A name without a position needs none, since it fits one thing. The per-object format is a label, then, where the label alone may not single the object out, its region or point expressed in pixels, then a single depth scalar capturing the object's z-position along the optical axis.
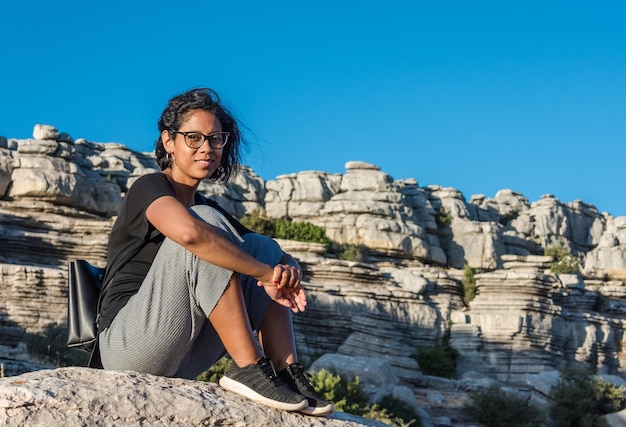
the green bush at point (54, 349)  16.14
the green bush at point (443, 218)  39.81
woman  3.58
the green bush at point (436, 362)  24.66
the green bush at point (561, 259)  35.31
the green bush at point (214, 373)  15.23
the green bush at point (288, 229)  33.34
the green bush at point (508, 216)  47.38
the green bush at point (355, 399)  15.60
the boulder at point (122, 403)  3.07
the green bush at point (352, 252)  30.68
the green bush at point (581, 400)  18.50
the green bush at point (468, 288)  28.05
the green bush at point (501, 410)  17.80
